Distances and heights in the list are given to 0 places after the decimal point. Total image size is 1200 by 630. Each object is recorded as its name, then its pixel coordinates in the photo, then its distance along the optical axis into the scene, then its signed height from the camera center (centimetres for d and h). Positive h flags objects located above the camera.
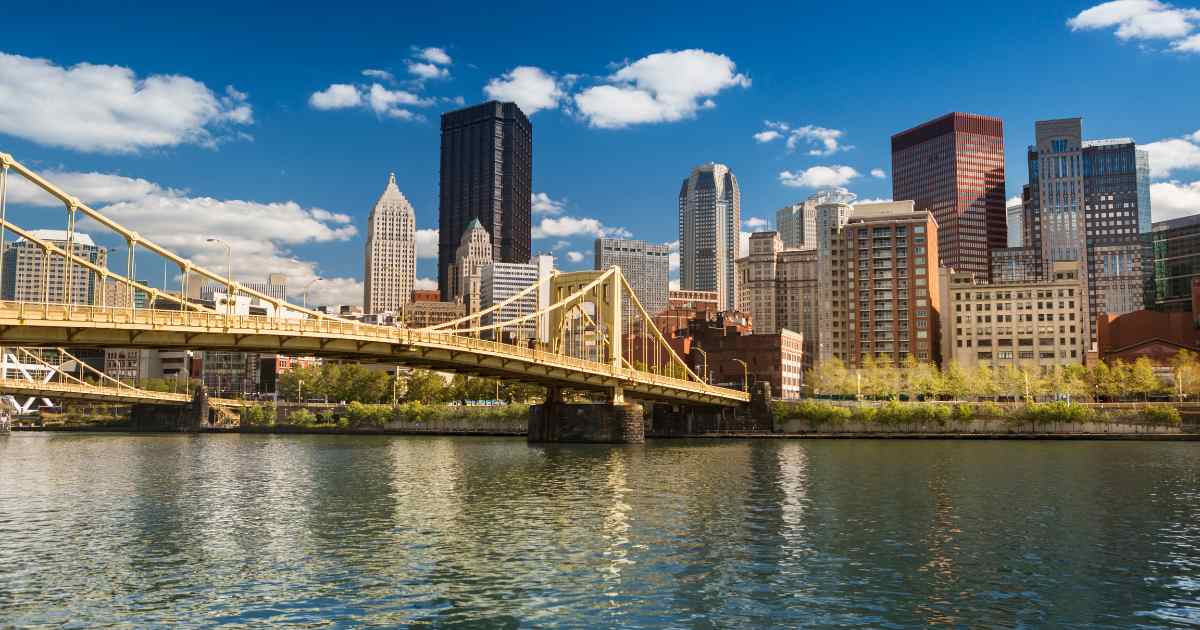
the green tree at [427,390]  15750 -49
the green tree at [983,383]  13338 +75
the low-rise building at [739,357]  16112 +528
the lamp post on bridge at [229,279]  5869 +676
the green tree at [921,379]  14012 +136
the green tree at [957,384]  13675 +62
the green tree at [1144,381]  12988 +107
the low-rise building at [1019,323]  17925 +1223
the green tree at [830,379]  14875 +140
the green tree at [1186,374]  12594 +200
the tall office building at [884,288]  18012 +1865
